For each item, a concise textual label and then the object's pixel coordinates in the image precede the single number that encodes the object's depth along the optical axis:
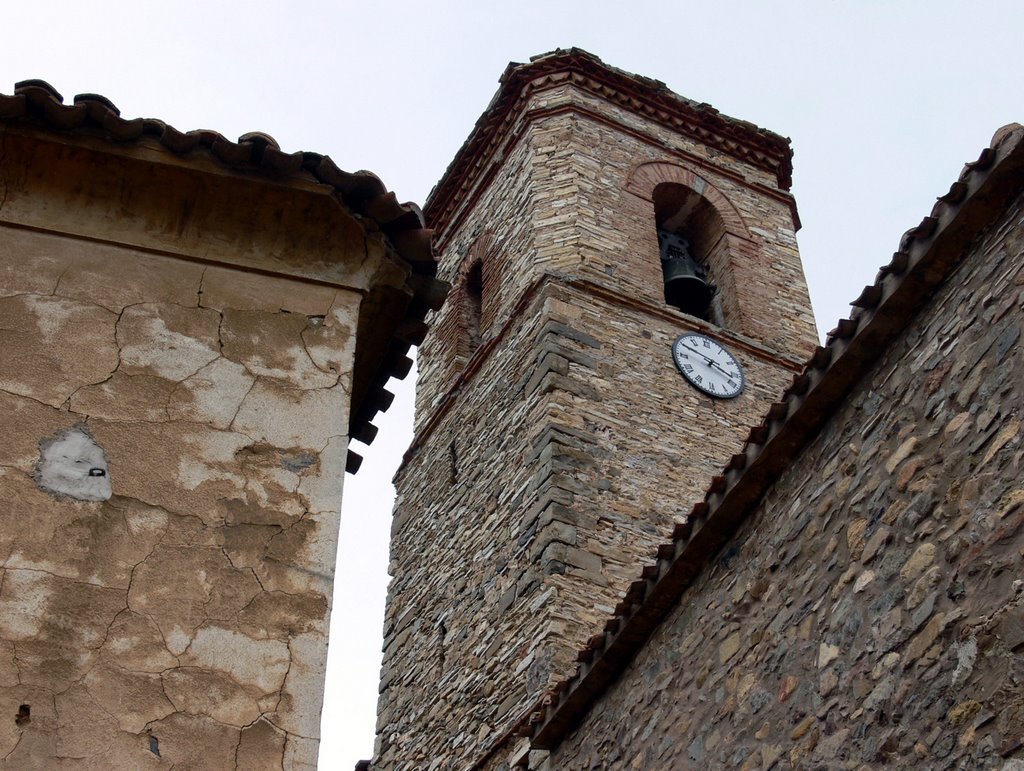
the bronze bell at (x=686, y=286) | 12.44
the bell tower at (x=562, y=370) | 8.71
